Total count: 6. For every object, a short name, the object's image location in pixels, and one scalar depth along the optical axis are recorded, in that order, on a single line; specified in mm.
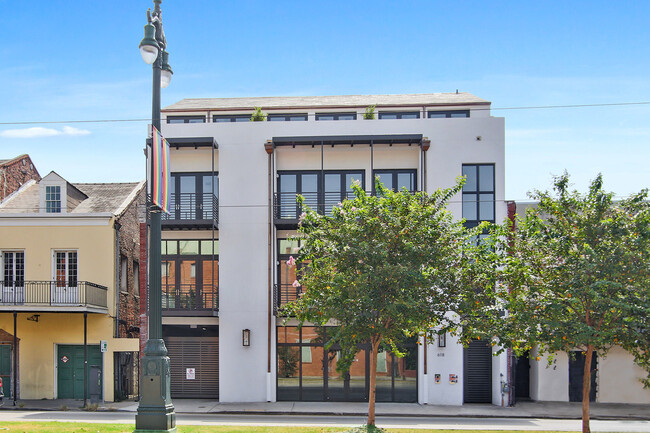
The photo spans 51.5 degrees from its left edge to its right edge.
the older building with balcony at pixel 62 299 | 27562
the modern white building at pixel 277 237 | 26422
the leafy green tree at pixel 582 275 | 15672
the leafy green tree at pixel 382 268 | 16594
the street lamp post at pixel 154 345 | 12469
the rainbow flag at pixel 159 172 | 12625
